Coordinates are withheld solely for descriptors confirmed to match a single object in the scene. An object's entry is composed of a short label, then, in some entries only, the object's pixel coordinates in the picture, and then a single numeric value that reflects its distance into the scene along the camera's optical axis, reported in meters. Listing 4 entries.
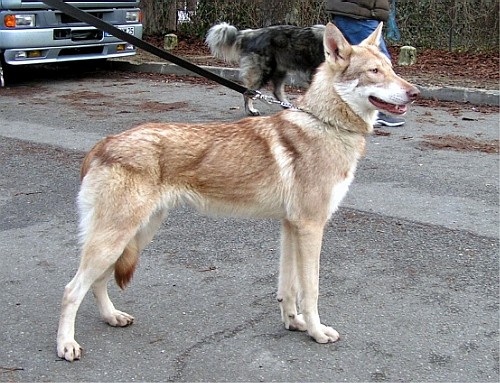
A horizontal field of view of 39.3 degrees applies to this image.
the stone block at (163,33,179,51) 16.67
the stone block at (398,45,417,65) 13.66
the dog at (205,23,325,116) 9.64
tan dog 3.54
